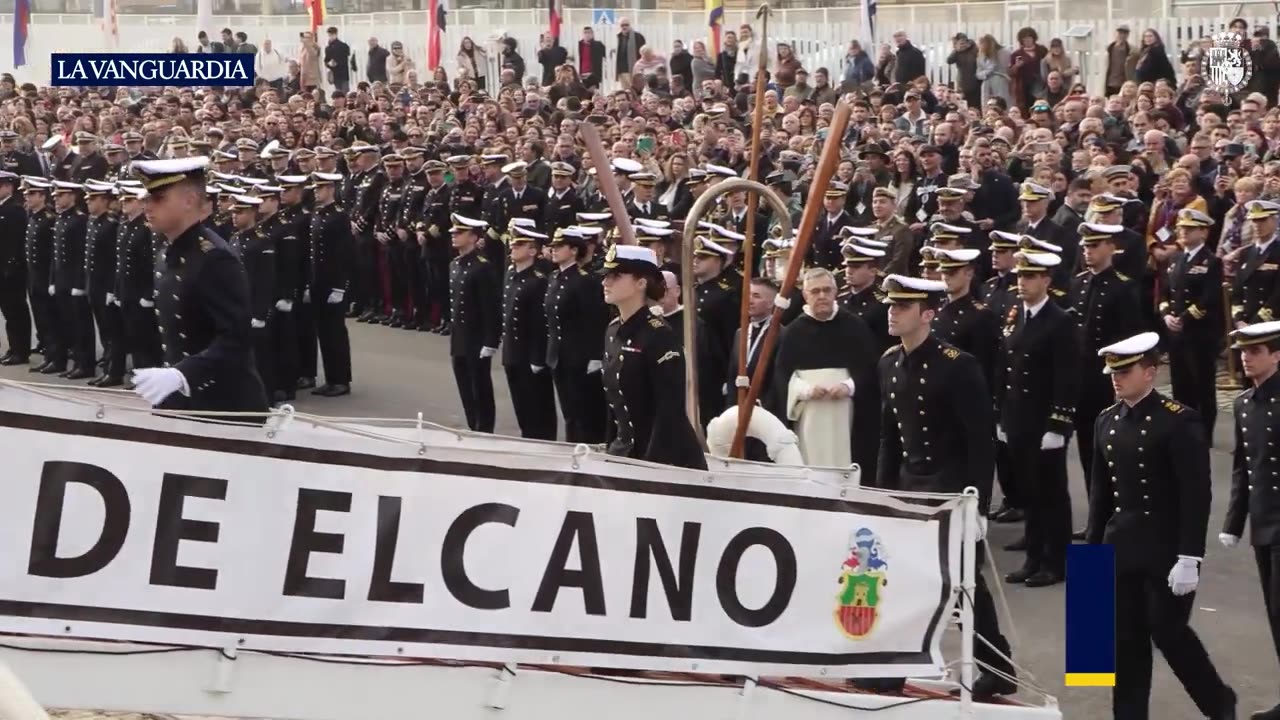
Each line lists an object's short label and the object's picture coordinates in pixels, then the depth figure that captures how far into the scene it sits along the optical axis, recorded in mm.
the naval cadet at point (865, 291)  12438
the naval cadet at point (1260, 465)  7875
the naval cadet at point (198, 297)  6664
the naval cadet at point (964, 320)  11430
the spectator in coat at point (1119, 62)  22031
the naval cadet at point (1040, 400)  10531
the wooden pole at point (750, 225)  8725
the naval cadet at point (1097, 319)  11844
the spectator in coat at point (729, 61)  26297
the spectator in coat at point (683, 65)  26750
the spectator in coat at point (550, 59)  29844
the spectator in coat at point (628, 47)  29156
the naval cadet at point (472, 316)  14844
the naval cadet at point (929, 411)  8539
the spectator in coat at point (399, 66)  32562
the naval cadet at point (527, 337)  14133
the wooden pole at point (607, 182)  8102
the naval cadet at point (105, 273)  18000
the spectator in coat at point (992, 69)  22922
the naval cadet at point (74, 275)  18719
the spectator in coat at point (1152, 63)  21375
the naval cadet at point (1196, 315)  13180
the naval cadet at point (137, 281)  16719
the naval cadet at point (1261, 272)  12766
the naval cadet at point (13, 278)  19906
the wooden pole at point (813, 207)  7544
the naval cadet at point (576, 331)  13617
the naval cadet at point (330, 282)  17031
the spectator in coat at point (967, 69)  23438
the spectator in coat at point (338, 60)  34938
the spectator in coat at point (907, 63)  23734
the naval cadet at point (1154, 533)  7590
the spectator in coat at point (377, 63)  33750
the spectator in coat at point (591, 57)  29438
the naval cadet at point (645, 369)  7148
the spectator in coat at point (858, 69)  24562
